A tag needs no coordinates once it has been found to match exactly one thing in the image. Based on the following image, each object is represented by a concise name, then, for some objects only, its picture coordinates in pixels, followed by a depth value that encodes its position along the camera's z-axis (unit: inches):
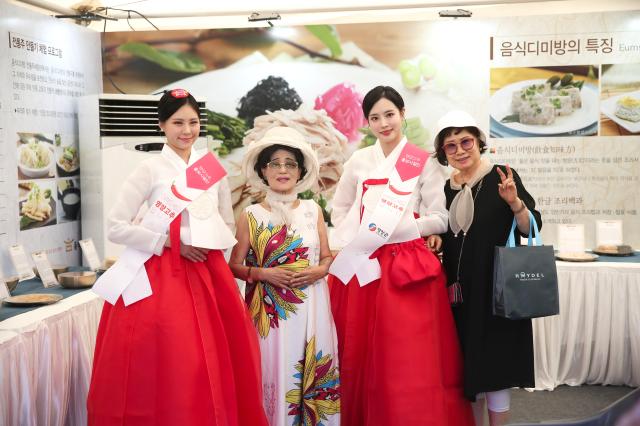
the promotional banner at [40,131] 141.3
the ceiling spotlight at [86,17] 175.8
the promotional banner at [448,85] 172.9
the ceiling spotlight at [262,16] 183.5
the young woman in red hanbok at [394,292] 99.7
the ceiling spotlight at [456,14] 177.2
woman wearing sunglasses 102.0
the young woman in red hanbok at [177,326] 89.9
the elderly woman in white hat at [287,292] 100.3
